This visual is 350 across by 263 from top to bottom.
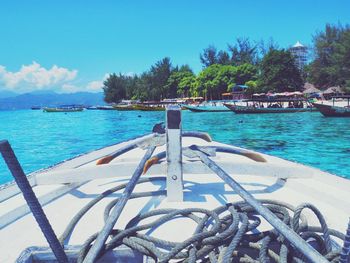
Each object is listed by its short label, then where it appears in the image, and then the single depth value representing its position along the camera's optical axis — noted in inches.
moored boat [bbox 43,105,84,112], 2256.4
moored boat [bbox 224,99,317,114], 1170.6
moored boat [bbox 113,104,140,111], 1891.5
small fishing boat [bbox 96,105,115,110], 2354.6
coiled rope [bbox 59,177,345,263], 42.4
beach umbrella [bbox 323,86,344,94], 1553.9
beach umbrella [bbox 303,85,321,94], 1688.0
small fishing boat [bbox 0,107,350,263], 42.9
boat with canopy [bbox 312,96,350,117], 900.6
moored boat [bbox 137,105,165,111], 1710.8
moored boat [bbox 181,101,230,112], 1444.5
